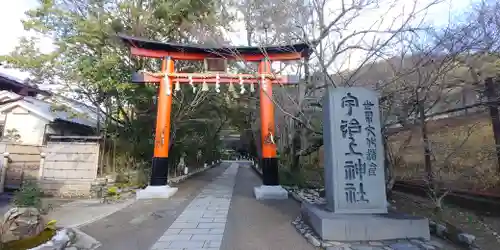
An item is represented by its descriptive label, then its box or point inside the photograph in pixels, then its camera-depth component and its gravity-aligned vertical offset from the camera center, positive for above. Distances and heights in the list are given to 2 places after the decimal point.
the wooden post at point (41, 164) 10.81 -0.15
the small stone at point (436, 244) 5.03 -1.44
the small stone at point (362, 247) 4.87 -1.45
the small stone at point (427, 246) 4.82 -1.42
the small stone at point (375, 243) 5.05 -1.43
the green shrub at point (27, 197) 4.98 -0.67
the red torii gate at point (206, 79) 10.84 +3.39
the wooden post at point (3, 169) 10.80 -0.36
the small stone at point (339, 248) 4.84 -1.45
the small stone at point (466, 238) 4.99 -1.32
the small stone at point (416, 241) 5.06 -1.40
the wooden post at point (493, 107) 7.13 +1.53
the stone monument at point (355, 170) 5.29 -0.14
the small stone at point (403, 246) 4.81 -1.42
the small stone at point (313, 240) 5.14 -1.45
